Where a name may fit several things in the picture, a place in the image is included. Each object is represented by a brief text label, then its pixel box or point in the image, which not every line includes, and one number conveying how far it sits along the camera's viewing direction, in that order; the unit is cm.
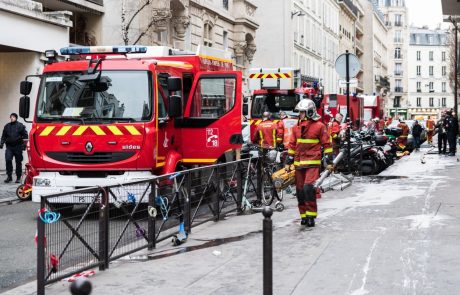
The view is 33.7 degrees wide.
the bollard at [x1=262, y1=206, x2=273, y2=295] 506
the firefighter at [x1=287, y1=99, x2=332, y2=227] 1092
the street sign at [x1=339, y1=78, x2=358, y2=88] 1964
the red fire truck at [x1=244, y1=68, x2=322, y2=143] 2445
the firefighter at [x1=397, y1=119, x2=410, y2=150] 3362
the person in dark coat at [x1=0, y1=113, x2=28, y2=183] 1920
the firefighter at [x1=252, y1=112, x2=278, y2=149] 2050
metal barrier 710
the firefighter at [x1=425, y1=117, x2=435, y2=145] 4801
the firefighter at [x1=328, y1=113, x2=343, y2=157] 2126
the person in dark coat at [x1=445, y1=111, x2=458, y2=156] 3019
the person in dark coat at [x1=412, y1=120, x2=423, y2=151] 3712
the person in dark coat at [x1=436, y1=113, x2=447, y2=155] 3116
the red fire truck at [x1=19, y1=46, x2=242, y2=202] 1248
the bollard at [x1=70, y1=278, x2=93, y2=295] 295
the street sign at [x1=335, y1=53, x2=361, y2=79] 1920
